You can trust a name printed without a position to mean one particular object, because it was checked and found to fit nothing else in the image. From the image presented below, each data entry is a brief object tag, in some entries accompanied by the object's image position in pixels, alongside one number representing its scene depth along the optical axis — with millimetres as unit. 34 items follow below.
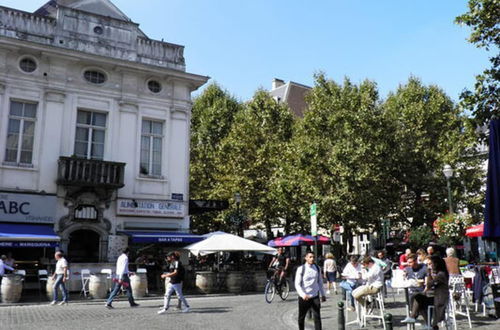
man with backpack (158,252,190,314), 12328
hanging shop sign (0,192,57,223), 18531
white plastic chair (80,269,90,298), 16975
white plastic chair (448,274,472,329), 9700
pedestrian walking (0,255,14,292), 15164
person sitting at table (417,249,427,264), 11139
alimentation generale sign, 20969
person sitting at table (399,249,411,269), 15058
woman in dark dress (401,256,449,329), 8266
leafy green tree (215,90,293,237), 33000
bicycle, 15303
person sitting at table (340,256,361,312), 11492
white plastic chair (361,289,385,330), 9570
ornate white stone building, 19547
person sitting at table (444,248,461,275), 10945
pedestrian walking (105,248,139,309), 13562
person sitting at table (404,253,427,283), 9759
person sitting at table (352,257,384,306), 9453
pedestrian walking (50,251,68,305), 14453
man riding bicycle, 16016
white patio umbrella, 18156
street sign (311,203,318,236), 13039
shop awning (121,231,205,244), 19797
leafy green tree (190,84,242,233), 36344
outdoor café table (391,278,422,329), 9273
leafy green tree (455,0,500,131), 10328
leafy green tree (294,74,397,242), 27922
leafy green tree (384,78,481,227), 30516
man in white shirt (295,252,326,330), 8461
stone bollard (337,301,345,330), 7766
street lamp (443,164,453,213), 19447
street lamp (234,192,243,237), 23205
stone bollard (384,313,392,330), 6098
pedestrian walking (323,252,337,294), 17889
